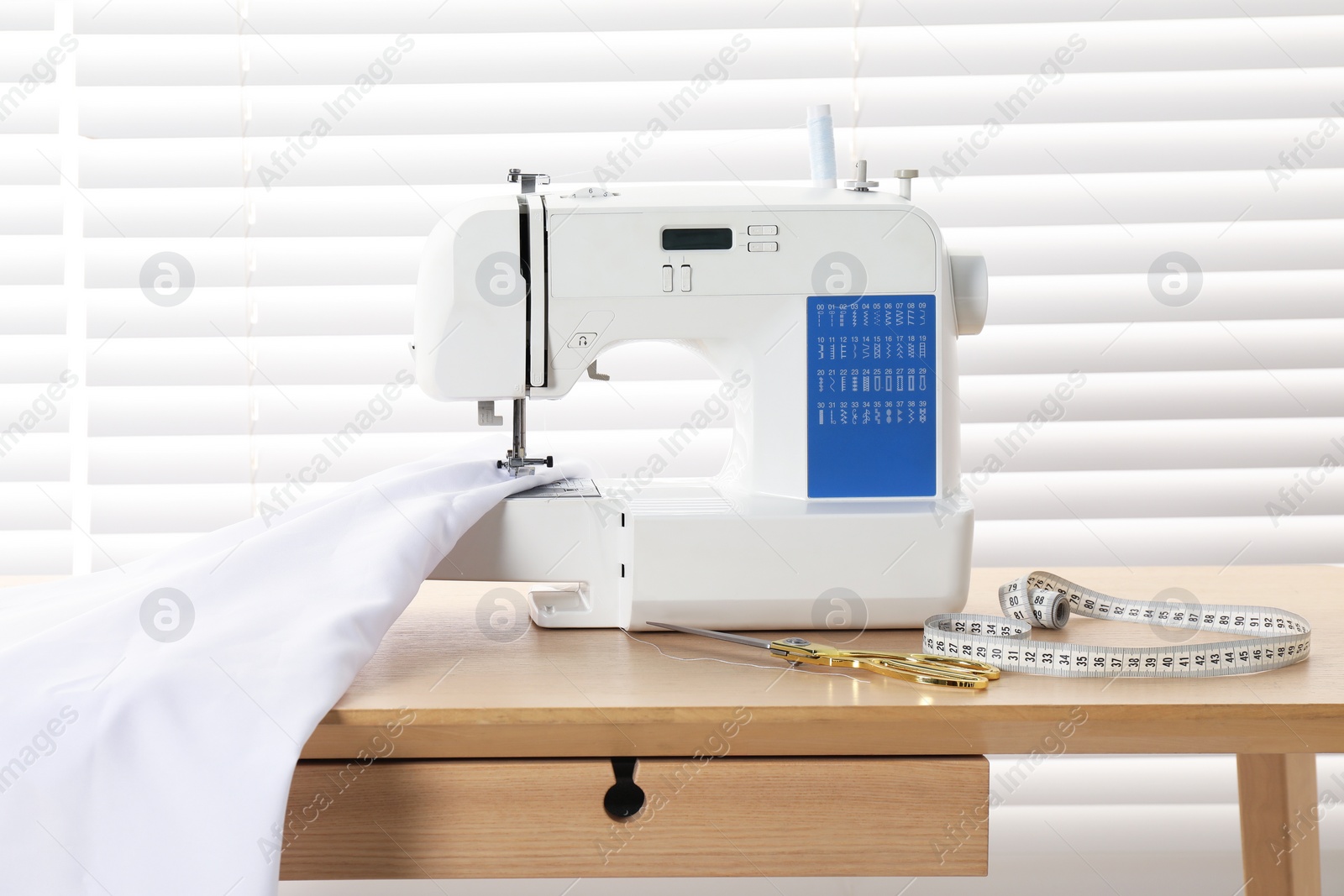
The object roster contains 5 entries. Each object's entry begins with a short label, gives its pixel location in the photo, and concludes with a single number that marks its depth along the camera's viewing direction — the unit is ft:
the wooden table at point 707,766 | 6.13
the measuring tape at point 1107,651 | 6.31
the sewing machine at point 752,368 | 6.60
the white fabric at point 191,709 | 5.95
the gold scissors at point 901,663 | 6.26
